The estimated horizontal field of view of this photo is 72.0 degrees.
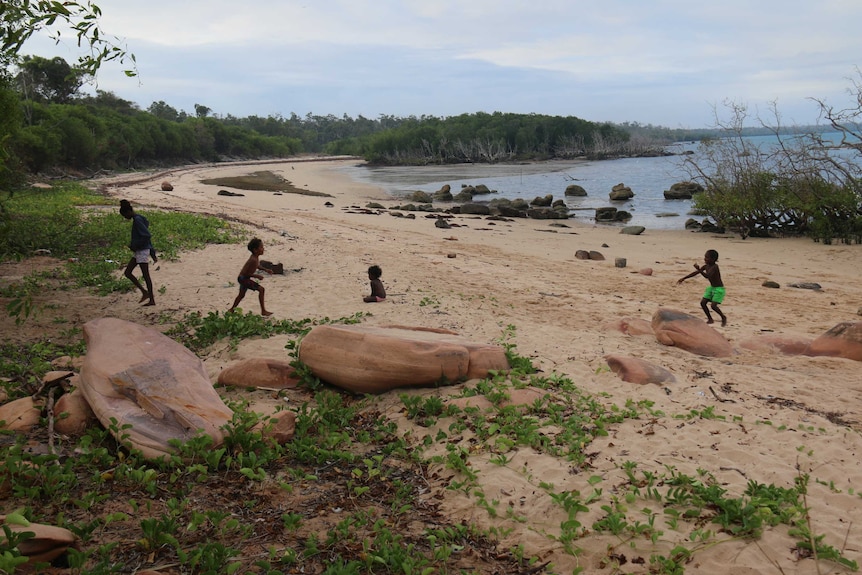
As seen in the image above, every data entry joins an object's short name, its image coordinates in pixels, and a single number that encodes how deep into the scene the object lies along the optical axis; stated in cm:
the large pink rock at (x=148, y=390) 471
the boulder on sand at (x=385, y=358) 626
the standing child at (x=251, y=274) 888
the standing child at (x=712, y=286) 951
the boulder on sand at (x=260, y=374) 655
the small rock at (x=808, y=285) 1326
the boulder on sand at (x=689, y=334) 800
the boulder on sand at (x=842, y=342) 762
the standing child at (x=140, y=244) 940
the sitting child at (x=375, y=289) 1002
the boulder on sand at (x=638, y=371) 665
